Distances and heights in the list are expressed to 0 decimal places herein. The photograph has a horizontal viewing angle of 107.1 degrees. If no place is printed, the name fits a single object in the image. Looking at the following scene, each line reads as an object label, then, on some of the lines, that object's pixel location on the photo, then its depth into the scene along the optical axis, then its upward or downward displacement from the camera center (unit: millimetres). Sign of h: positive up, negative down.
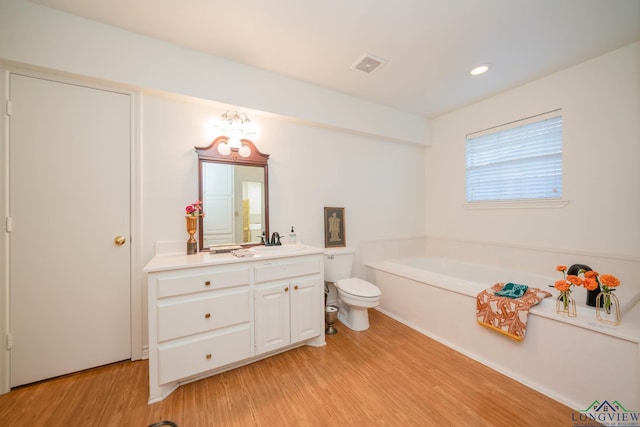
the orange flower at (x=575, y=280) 1539 -455
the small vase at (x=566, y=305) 1585 -639
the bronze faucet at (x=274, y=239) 2334 -267
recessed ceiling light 2223 +1374
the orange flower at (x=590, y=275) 1597 -434
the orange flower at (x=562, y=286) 1580 -500
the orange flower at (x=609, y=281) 1434 -426
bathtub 1347 -911
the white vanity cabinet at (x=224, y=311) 1516 -726
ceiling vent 2107 +1378
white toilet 2297 -777
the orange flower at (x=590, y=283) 1463 -453
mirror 2152 +190
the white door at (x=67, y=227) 1626 -101
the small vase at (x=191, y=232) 1969 -160
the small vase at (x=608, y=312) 1450 -654
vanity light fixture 2211 +788
